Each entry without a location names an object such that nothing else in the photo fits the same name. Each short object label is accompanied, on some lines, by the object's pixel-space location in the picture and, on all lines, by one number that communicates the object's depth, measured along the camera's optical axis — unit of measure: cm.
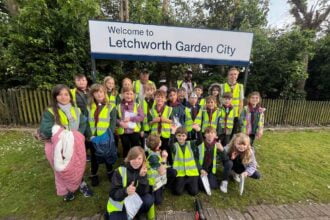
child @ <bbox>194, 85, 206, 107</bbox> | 446
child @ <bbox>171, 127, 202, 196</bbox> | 352
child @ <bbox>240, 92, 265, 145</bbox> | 452
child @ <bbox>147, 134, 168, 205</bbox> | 308
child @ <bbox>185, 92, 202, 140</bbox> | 424
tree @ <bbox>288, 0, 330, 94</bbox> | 1170
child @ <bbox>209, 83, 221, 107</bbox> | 461
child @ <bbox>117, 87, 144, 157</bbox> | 379
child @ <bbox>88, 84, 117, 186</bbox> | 340
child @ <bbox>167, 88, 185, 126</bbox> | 421
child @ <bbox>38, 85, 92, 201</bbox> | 297
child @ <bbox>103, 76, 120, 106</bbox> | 416
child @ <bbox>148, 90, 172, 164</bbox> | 396
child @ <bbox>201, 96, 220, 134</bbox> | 423
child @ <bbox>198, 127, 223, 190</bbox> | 362
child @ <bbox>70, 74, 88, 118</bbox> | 365
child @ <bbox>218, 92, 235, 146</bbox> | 436
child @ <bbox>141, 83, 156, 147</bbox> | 414
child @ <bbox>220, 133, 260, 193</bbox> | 364
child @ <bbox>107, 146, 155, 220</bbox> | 259
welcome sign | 500
